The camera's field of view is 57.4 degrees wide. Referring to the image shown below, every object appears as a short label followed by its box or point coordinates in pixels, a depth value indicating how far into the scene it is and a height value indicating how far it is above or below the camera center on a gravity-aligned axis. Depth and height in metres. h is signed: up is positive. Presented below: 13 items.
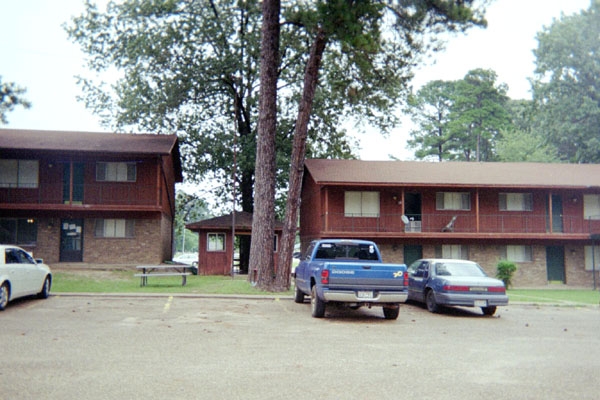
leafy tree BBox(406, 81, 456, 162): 54.84 +12.44
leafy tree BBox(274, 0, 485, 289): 17.11 +7.06
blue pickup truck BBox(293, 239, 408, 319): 12.06 -0.94
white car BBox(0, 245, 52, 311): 12.71 -0.84
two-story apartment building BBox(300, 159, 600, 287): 29.91 +1.40
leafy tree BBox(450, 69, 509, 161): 51.91 +12.66
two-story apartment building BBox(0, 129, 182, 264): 27.36 +2.16
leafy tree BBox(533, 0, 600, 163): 47.97 +14.11
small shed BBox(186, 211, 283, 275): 31.38 -0.01
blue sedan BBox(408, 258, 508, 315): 13.88 -1.19
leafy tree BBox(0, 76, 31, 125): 27.38 +7.20
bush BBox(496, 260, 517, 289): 26.94 -1.47
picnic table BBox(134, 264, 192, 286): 20.16 -1.38
